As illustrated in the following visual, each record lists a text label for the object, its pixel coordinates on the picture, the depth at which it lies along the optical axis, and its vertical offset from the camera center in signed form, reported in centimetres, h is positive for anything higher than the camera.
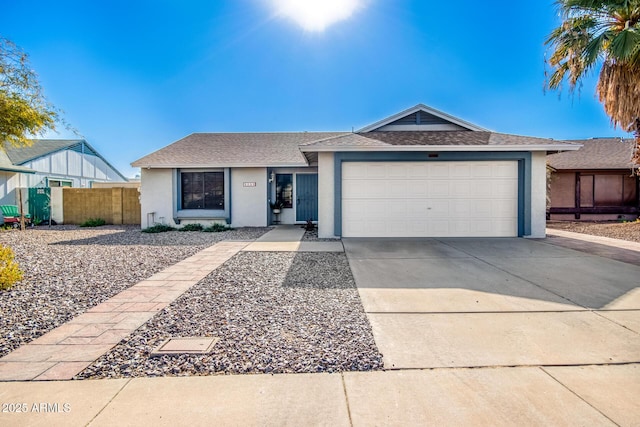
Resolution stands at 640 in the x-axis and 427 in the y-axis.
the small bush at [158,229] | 1294 -81
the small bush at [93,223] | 1499 -65
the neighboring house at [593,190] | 1652 +82
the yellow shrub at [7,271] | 511 -100
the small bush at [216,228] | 1299 -80
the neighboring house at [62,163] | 2044 +323
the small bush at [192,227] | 1345 -77
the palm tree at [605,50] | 932 +461
